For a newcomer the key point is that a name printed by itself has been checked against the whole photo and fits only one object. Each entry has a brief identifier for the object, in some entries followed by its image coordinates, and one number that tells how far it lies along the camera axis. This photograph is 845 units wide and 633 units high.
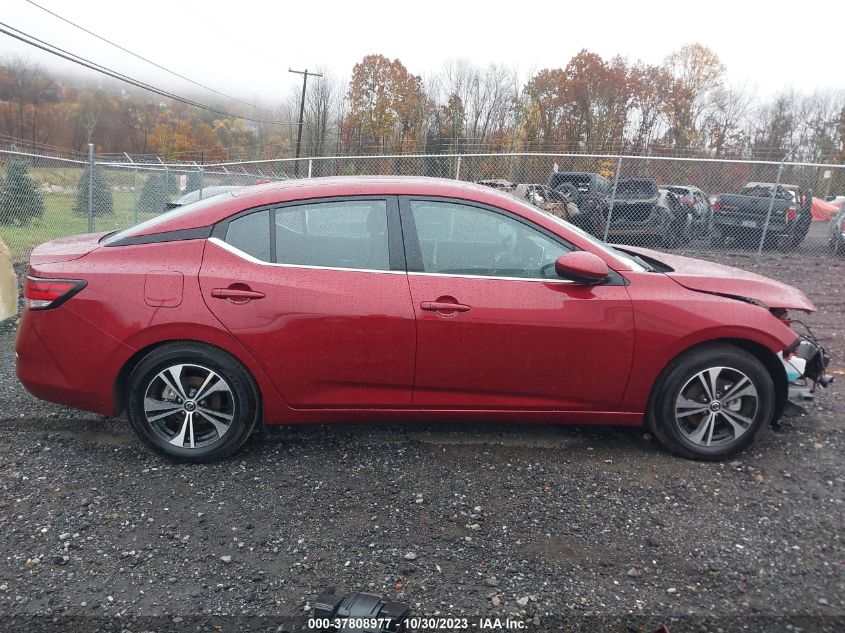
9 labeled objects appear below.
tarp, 16.76
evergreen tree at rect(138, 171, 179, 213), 14.76
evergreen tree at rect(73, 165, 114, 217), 13.39
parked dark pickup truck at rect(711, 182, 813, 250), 13.00
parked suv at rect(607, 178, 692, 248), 12.65
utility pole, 34.66
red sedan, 3.45
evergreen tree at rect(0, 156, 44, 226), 9.92
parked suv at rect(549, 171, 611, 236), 12.62
